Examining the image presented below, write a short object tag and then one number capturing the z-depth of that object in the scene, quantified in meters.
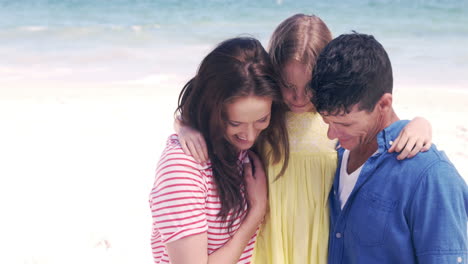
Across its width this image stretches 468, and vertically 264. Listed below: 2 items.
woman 2.14
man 2.00
